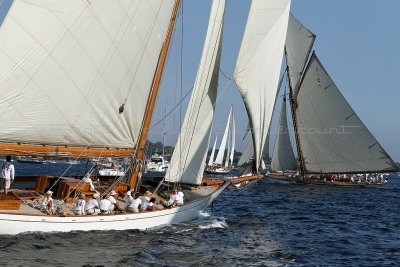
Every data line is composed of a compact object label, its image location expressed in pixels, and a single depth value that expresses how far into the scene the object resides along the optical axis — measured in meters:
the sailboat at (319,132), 58.66
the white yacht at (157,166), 111.69
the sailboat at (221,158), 115.15
